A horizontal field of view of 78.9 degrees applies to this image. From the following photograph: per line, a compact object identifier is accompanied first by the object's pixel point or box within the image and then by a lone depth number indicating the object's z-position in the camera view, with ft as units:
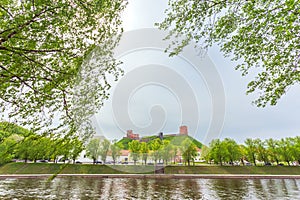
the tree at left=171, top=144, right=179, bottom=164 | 177.27
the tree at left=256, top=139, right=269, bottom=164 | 174.70
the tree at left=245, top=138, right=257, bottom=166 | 175.60
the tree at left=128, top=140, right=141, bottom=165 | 180.24
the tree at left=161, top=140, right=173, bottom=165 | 173.88
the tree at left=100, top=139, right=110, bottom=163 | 174.10
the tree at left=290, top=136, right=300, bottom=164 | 162.50
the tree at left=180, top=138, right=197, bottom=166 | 167.63
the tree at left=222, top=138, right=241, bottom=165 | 165.99
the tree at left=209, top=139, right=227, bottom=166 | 165.78
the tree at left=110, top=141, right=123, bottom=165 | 181.98
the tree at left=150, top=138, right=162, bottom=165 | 172.40
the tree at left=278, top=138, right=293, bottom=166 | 164.60
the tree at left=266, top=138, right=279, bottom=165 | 173.47
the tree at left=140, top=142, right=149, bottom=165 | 177.43
